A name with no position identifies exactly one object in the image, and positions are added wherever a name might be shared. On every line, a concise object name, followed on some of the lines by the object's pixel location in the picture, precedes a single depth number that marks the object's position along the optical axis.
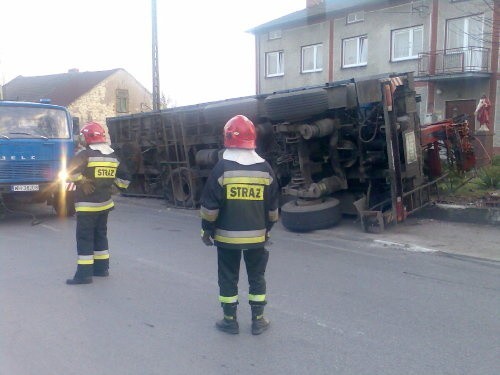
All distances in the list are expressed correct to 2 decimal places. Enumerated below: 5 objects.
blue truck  10.65
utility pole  18.64
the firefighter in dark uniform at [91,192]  6.30
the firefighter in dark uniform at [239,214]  4.44
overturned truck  8.99
